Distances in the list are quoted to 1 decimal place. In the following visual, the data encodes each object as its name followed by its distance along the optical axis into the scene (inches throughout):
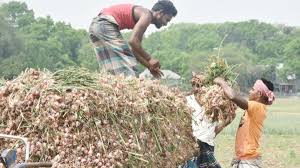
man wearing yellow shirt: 342.6
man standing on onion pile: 303.9
